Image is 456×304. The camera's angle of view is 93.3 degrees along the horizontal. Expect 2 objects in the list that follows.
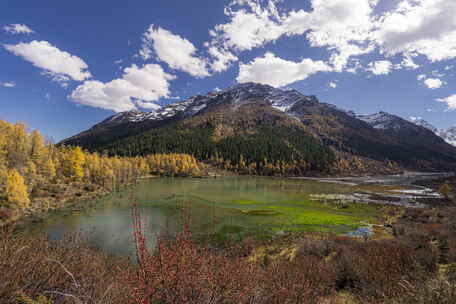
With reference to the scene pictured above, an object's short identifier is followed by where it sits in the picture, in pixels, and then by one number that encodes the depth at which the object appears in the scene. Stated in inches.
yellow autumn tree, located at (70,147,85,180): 2478.6
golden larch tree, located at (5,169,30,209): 1360.7
